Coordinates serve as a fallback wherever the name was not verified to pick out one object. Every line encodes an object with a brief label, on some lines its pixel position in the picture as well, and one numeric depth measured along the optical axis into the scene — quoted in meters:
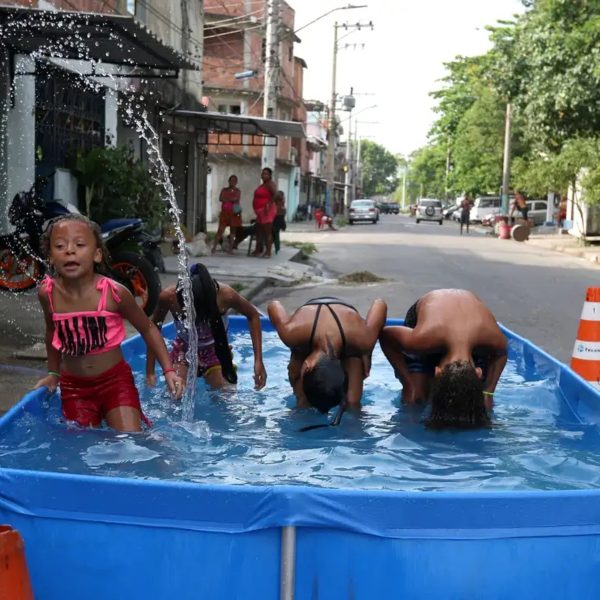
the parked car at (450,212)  73.43
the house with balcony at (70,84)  9.86
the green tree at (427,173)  84.38
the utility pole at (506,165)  42.38
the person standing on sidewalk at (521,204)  37.34
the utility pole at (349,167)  89.43
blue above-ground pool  2.81
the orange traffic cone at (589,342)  6.45
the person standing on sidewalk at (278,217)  19.31
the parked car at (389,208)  103.06
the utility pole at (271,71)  23.30
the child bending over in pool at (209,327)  5.66
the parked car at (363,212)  53.34
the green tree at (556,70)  24.44
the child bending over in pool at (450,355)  4.75
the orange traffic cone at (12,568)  2.42
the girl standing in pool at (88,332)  4.29
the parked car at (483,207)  57.17
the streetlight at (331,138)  51.50
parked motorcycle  9.60
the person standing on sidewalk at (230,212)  19.34
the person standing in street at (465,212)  42.66
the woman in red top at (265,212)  18.64
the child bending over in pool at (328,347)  4.80
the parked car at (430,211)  64.50
